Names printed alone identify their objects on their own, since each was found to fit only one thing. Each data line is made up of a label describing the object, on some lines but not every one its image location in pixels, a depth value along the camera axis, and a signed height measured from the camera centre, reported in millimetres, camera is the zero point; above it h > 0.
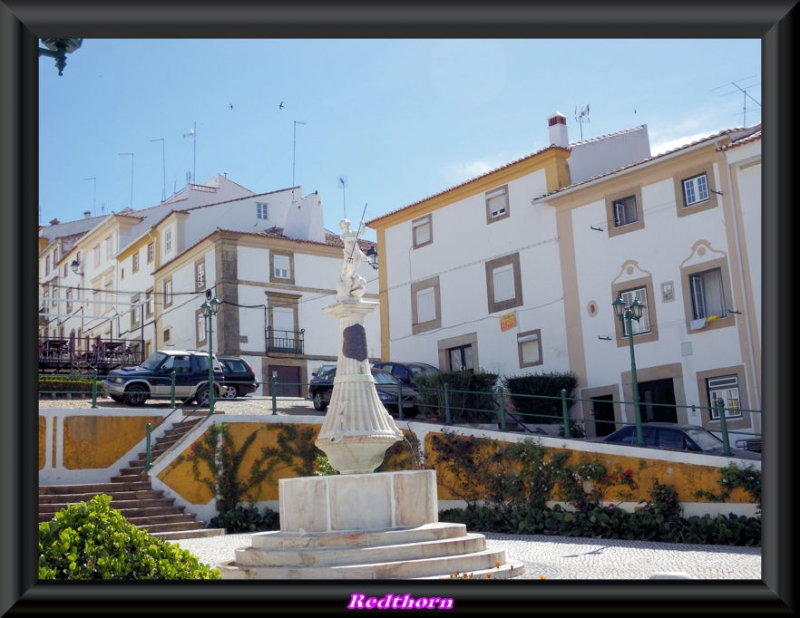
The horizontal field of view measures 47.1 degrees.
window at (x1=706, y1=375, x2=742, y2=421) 20031 +1098
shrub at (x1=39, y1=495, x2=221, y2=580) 5980 -525
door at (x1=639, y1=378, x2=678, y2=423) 21422 +1082
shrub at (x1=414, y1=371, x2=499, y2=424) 21141 +1401
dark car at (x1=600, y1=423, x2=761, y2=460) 15531 +100
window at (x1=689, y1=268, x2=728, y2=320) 20812 +3371
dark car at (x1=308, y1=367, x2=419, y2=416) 21594 +1639
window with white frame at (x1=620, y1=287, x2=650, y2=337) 21953 +3179
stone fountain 9492 -587
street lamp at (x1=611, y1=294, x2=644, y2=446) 17031 +2566
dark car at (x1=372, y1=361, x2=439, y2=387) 23750 +2244
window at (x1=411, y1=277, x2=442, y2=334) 27525 +4523
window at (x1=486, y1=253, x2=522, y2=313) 25203 +4664
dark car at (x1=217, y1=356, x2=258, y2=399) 23859 +2318
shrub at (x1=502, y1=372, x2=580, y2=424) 22344 +1511
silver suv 21156 +2124
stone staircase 16031 -565
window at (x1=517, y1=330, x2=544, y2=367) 24359 +2748
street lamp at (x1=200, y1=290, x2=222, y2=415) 19062 +3271
